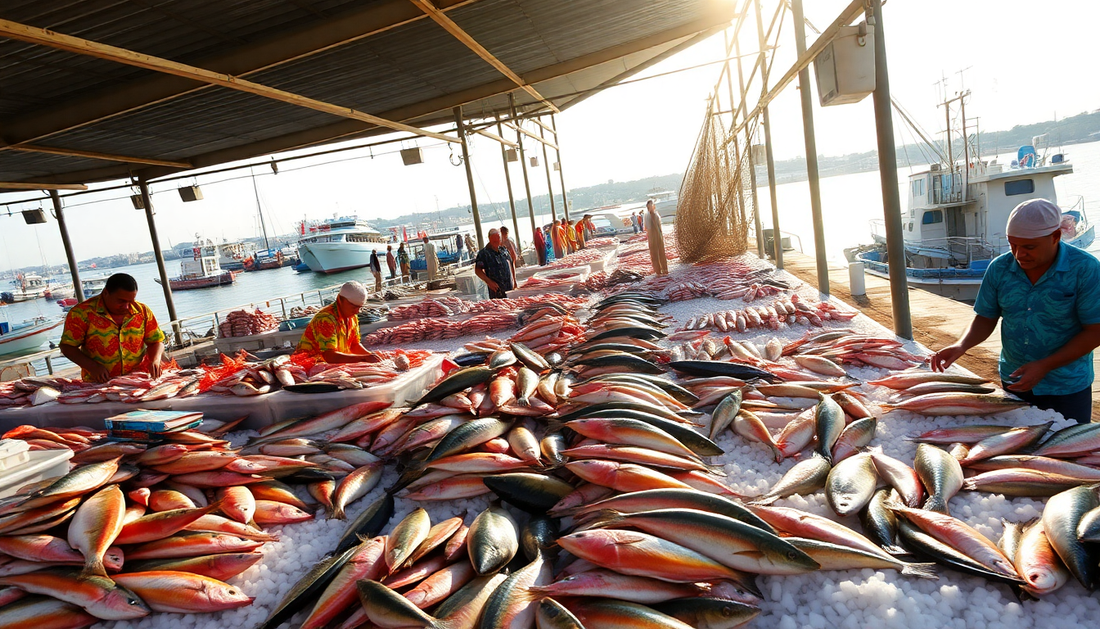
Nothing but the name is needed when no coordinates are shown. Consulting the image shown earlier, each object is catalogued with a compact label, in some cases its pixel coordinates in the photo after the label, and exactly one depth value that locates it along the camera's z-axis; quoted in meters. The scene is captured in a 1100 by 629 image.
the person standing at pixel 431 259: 18.84
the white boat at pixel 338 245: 57.47
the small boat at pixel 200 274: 77.31
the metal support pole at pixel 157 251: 13.05
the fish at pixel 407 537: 1.94
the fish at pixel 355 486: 2.53
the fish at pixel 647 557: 1.74
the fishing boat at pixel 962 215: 19.58
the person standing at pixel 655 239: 10.60
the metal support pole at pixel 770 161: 10.32
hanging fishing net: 11.09
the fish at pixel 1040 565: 1.61
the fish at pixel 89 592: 1.93
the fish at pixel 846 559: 1.76
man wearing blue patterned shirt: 2.82
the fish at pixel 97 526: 2.06
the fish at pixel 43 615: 1.90
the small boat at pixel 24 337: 25.88
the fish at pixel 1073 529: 1.62
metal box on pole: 4.57
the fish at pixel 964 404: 2.81
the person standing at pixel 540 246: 17.39
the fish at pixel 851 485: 2.08
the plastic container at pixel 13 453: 2.59
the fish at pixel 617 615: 1.58
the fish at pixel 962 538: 1.69
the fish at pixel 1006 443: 2.38
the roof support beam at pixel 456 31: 6.25
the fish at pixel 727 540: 1.75
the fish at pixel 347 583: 1.79
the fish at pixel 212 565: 2.07
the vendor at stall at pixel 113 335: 4.66
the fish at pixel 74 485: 2.23
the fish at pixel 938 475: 2.07
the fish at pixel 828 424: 2.59
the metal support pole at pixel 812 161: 7.29
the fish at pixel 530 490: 2.30
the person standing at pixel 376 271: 18.30
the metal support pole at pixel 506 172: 17.03
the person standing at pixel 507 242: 13.80
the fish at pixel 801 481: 2.25
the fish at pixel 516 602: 1.65
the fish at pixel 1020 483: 2.07
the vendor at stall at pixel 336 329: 4.72
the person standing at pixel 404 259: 24.29
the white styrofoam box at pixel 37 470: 2.52
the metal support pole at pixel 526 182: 18.13
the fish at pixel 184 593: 1.95
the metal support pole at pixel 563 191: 25.44
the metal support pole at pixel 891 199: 4.78
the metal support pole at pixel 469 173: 13.16
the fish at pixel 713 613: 1.64
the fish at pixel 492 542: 1.91
